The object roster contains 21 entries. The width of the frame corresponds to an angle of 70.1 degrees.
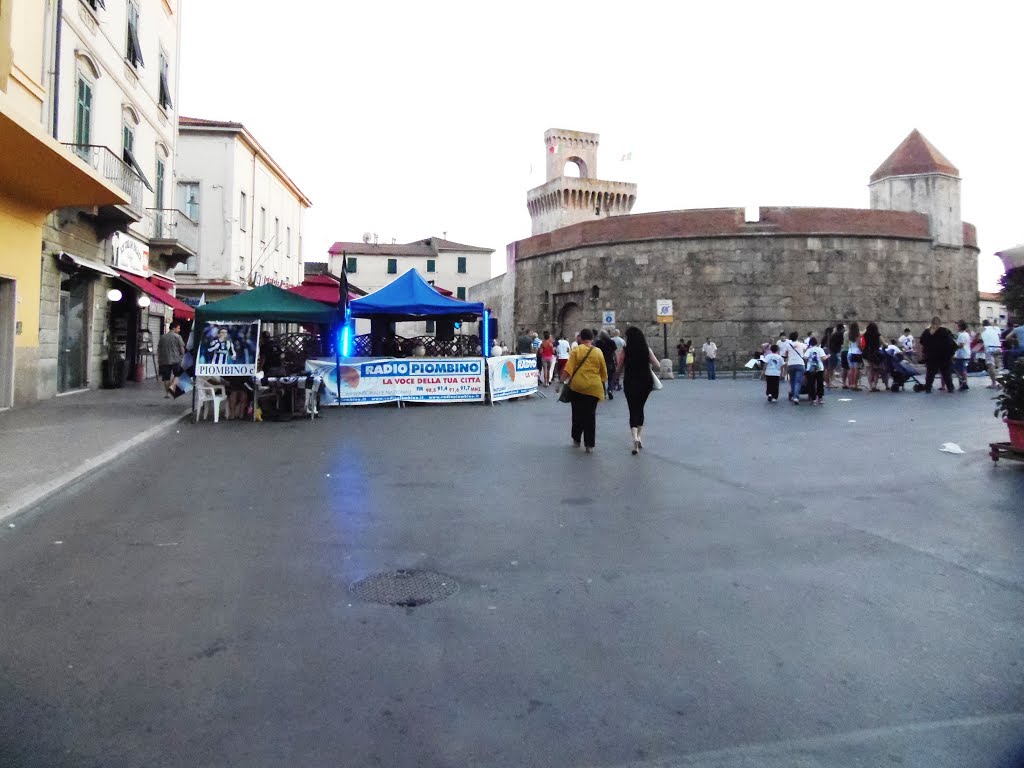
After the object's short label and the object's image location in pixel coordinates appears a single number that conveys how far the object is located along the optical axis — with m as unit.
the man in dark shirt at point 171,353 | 16.81
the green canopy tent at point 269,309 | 13.11
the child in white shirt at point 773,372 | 15.71
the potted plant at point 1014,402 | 7.71
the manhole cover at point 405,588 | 3.93
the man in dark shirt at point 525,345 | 22.86
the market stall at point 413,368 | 15.59
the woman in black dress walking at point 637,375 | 9.27
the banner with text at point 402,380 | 15.56
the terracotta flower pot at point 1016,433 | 7.67
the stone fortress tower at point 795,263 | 30.61
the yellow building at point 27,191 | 11.39
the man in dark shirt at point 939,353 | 17.14
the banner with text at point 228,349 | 12.88
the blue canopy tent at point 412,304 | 16.58
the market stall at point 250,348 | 12.90
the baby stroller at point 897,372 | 17.84
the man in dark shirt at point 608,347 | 16.95
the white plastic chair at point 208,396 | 12.82
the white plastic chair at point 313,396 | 13.34
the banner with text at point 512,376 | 16.55
